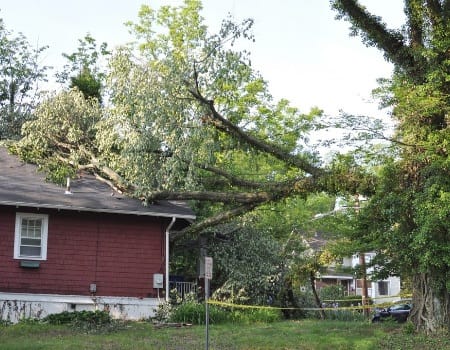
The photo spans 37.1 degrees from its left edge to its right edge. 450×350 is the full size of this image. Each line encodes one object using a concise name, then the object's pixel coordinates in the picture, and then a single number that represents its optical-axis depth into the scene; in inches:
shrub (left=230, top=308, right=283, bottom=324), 749.3
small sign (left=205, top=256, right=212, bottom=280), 483.5
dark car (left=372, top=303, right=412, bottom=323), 1210.9
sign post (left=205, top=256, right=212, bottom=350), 483.5
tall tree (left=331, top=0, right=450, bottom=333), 545.3
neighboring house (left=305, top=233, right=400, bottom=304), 2234.3
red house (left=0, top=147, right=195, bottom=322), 745.6
